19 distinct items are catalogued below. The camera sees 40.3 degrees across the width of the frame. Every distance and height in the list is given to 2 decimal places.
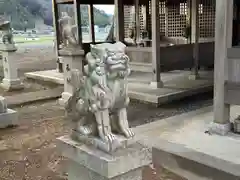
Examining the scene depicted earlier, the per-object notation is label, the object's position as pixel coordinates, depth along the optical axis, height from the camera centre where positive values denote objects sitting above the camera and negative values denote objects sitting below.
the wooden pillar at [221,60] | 4.05 -0.32
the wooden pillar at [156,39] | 6.95 -0.06
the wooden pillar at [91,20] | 10.54 +0.59
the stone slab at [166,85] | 6.50 -1.11
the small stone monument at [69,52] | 6.29 -0.25
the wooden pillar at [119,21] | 7.81 +0.39
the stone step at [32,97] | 6.80 -1.24
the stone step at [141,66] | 7.29 -0.67
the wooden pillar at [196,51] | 7.88 -0.38
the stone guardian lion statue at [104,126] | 2.20 -0.65
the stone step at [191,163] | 3.16 -1.30
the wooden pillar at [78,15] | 8.73 +0.63
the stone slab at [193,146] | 3.27 -1.31
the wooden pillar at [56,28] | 9.69 +0.32
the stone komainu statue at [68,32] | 6.43 +0.14
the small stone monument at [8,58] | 8.27 -0.44
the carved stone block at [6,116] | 5.13 -1.18
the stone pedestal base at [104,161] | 2.17 -0.85
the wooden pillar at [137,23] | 8.52 +0.35
